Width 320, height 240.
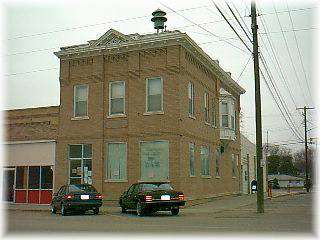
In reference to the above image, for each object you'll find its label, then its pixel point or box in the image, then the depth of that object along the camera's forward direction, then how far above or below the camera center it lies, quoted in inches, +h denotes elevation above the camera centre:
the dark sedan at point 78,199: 823.7 -52.3
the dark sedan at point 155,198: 762.2 -47.3
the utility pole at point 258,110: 832.4 +106.0
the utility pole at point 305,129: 2316.2 +208.4
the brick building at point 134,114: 1005.2 +122.7
